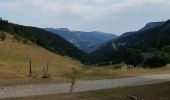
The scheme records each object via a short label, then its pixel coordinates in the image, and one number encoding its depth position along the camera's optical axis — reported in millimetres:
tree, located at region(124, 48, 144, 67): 57416
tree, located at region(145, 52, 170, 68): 32661
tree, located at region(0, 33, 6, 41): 56495
